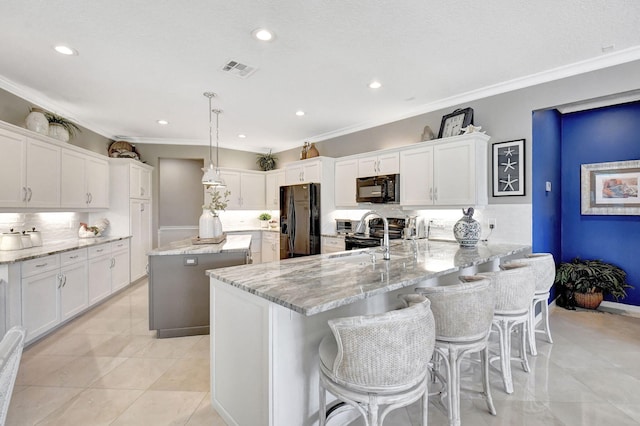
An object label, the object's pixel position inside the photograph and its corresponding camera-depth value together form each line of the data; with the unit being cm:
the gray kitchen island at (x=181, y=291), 315
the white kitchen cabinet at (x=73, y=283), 340
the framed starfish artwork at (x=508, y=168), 339
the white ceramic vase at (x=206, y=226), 361
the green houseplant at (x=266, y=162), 687
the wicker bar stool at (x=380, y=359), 125
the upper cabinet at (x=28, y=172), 303
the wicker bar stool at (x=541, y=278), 271
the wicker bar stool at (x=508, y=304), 218
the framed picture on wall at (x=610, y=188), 373
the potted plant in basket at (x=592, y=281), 375
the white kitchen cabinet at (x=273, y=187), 647
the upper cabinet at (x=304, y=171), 525
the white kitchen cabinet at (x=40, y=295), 288
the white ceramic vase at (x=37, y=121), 346
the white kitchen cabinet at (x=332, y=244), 488
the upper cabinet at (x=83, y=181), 391
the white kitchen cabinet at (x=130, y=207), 501
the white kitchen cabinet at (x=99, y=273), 397
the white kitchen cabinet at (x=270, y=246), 625
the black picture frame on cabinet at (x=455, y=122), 368
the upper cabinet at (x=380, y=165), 436
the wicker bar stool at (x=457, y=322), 168
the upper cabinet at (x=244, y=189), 634
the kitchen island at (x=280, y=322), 148
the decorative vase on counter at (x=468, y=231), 308
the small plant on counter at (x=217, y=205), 361
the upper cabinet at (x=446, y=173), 353
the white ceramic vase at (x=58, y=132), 375
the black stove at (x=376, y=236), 446
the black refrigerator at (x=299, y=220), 520
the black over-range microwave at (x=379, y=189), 432
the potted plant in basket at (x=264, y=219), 688
